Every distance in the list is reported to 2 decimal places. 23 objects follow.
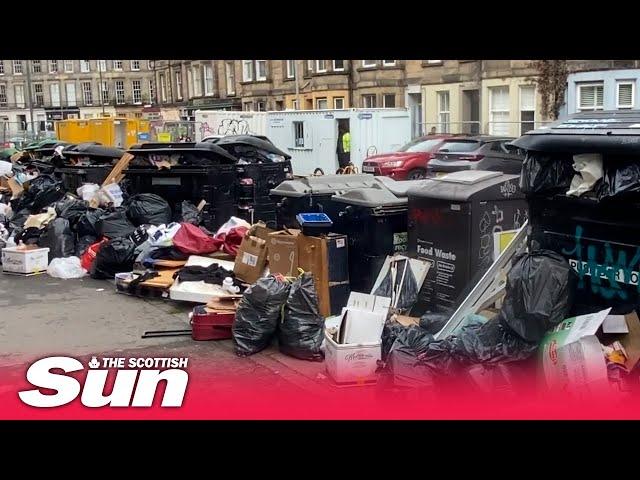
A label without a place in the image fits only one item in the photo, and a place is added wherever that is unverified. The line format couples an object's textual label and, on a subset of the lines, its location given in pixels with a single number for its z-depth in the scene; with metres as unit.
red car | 16.41
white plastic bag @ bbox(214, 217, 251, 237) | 8.41
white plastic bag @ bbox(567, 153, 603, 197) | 4.41
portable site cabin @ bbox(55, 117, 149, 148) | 23.33
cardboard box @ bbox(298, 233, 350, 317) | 6.31
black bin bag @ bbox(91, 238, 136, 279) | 8.55
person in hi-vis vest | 20.65
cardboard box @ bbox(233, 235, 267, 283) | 6.93
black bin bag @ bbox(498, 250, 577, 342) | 4.44
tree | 20.19
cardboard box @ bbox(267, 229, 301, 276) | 6.48
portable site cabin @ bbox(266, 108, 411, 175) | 20.50
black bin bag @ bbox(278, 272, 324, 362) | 5.55
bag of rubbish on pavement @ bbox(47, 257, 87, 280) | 8.80
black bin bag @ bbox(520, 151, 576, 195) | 4.66
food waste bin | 5.71
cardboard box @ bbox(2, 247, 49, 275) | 8.95
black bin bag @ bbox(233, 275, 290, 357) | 5.64
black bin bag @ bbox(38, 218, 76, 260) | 9.36
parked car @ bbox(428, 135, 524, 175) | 14.86
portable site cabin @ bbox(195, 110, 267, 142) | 24.62
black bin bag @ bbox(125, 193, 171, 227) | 9.48
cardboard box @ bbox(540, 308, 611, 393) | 4.05
